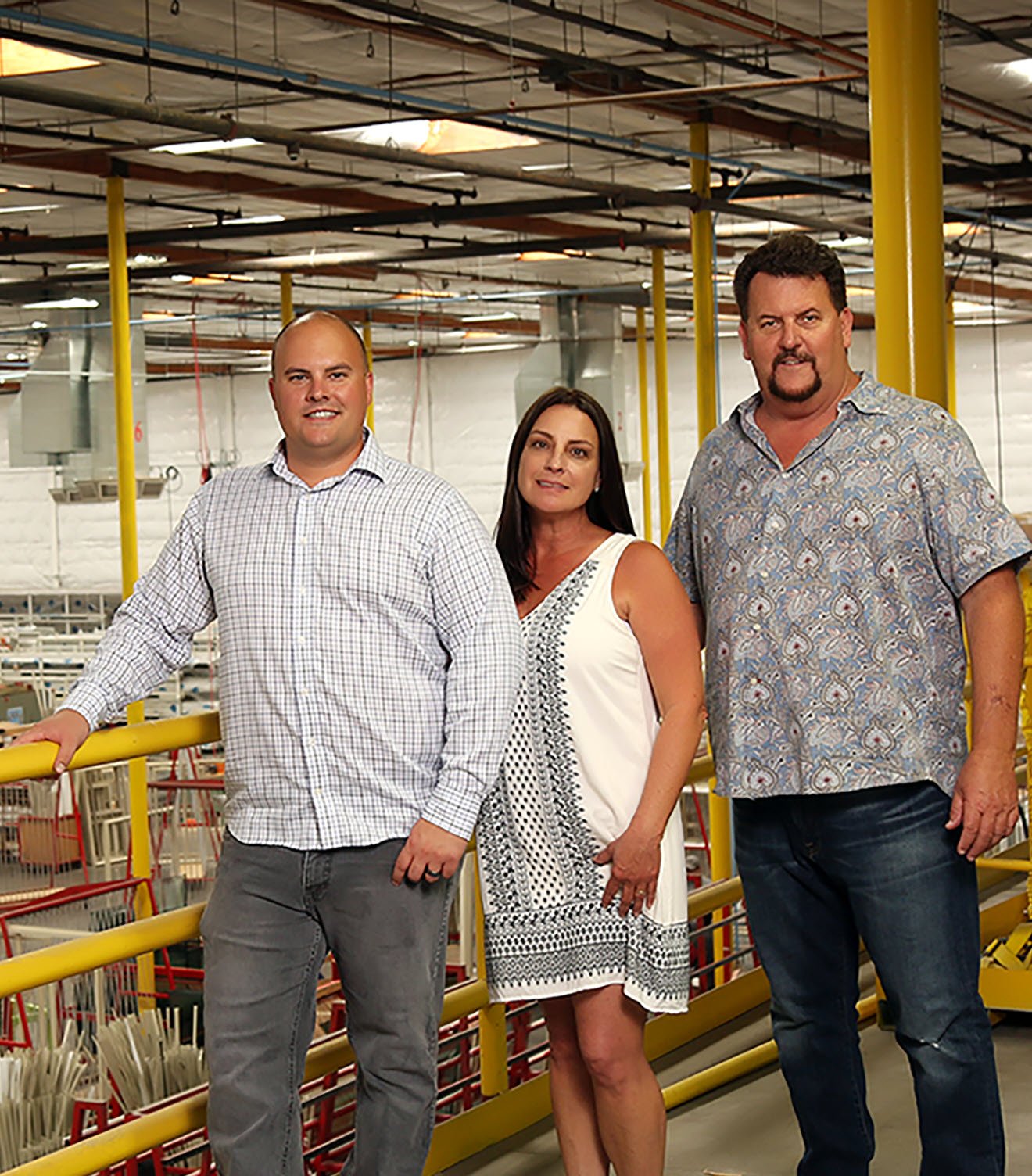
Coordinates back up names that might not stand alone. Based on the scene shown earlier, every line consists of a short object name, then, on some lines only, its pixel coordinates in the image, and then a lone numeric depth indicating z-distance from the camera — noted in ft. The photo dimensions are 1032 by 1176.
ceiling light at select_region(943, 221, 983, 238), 36.94
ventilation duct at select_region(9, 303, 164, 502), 40.24
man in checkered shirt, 8.13
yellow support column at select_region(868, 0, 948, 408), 12.64
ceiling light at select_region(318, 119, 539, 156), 28.17
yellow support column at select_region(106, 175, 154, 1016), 32.68
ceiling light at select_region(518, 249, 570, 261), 43.52
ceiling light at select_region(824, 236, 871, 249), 40.40
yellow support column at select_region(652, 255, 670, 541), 42.45
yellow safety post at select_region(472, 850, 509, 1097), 11.71
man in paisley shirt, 8.20
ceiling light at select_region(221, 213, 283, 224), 36.11
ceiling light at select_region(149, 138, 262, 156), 26.68
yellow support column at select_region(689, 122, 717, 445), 33.04
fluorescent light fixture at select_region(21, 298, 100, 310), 41.39
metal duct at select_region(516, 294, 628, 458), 46.78
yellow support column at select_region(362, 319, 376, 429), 49.52
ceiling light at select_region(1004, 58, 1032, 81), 30.52
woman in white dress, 8.61
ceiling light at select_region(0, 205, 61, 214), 38.73
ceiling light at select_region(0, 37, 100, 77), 23.68
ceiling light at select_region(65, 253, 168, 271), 40.40
